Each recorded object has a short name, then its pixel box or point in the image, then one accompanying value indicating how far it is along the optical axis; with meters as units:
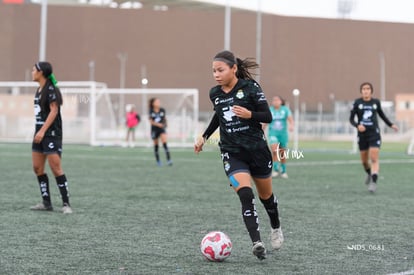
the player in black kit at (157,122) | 22.56
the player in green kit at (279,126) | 18.27
